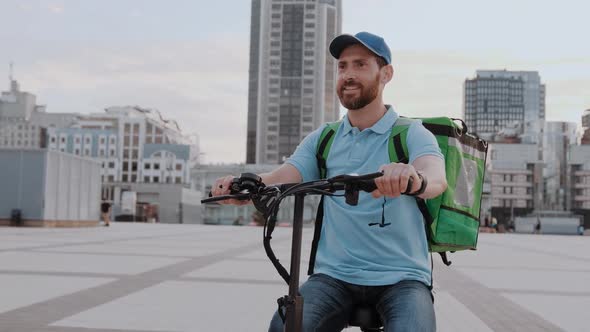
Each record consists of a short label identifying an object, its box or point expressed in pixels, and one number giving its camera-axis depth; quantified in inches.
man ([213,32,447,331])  95.9
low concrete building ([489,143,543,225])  4163.4
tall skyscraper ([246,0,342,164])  6067.9
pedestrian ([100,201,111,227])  1247.9
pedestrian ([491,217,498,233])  2182.3
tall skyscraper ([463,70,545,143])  4537.6
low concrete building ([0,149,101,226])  1034.1
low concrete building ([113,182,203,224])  3511.3
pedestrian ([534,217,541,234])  2258.9
